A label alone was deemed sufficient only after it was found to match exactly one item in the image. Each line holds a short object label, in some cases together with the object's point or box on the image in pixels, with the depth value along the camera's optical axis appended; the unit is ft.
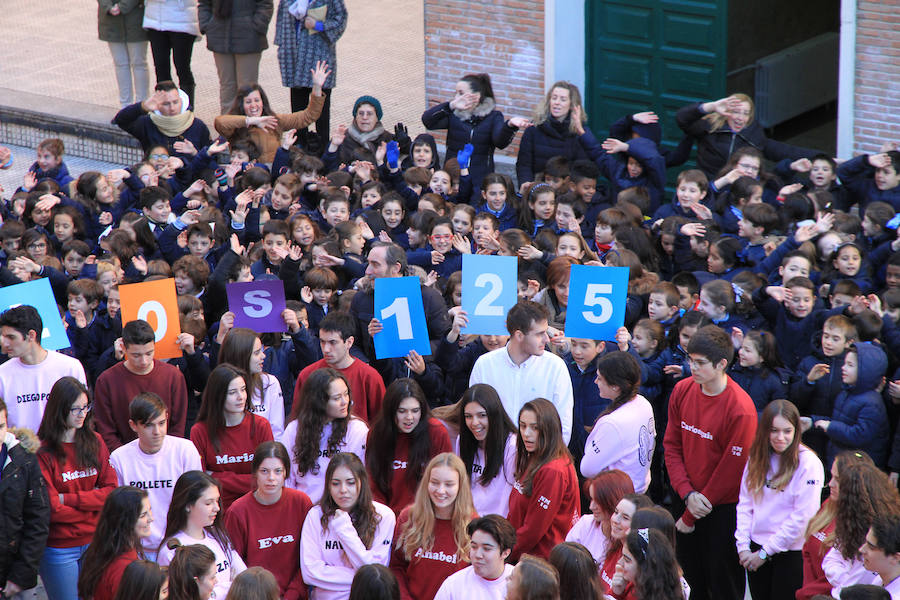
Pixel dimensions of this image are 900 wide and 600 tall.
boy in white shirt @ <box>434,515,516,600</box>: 36.28
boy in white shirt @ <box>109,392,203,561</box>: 42.90
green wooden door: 82.26
